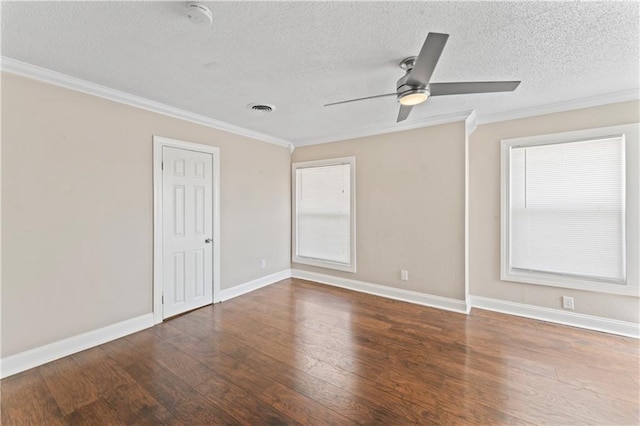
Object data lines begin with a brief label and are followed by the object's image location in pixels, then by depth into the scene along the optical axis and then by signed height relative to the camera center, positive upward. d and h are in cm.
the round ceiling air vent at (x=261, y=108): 306 +124
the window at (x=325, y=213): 436 +0
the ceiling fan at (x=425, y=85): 169 +94
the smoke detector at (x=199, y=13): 149 +115
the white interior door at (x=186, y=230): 320 -22
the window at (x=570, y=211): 278 +2
